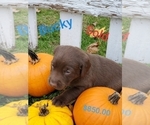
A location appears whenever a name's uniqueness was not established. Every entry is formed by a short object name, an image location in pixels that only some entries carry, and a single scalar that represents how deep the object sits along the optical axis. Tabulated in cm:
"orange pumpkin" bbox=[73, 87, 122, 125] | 103
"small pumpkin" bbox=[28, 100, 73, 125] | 104
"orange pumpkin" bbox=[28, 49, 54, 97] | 114
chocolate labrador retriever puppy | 103
